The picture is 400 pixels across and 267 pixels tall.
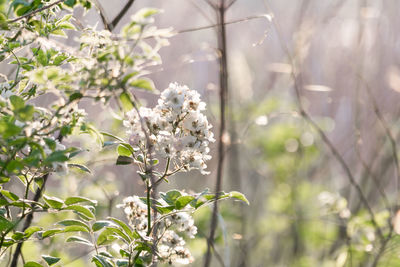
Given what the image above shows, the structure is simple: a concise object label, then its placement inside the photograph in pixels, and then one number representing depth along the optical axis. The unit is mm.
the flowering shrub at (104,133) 1793
